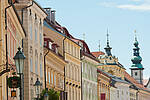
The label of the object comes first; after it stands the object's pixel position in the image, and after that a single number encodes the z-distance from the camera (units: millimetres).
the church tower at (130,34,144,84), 194750
